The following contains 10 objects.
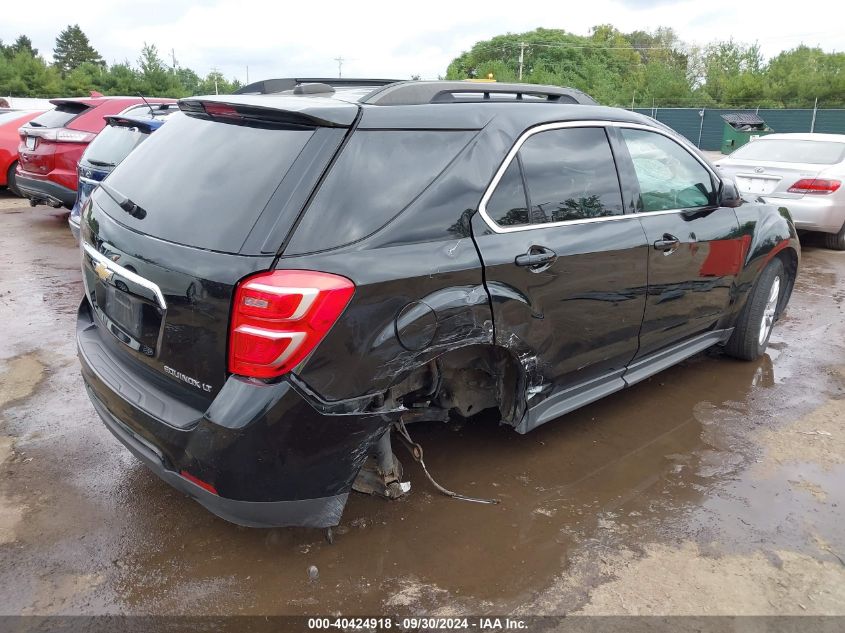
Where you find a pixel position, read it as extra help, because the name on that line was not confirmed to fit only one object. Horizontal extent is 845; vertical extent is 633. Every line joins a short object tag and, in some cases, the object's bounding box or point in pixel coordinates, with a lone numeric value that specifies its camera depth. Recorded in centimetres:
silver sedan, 835
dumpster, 2358
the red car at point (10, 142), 1125
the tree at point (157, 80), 4478
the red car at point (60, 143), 870
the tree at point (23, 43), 7806
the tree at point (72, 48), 7931
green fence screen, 3425
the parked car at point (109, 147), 642
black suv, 230
